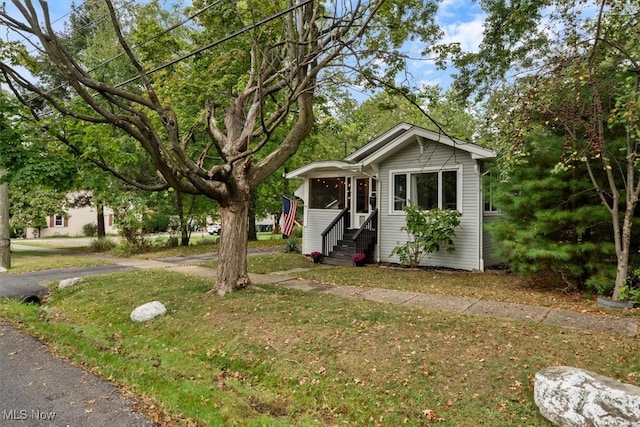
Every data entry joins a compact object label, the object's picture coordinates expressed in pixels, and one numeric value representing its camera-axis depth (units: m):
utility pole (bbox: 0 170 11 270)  11.56
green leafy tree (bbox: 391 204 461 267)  10.20
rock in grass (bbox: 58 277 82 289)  8.88
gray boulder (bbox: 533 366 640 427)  2.80
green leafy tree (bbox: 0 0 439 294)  5.55
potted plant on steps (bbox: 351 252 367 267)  11.59
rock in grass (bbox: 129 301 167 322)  6.19
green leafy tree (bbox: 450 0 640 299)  5.75
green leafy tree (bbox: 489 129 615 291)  7.15
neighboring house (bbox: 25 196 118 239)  32.66
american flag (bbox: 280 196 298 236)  13.81
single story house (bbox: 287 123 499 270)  10.48
